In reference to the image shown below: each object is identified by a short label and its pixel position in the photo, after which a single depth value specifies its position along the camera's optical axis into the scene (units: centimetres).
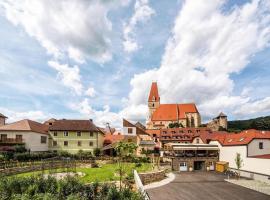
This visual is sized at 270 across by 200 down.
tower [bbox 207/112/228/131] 7226
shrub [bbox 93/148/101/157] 4196
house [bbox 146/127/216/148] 4892
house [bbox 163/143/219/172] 3504
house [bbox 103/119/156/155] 4611
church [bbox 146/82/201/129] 7478
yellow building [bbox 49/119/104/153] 4331
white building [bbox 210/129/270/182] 2782
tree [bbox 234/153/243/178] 2943
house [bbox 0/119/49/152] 3689
